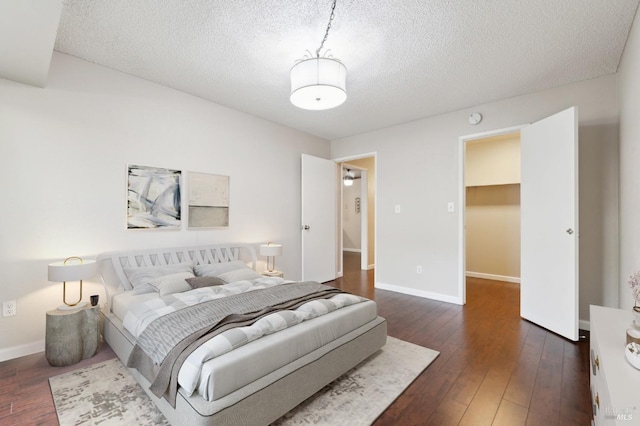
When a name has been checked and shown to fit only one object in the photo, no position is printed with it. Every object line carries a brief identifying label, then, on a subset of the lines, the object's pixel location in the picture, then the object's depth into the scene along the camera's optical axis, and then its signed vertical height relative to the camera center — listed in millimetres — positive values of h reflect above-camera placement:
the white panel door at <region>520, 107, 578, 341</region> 2770 -91
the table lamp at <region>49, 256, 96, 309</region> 2273 -477
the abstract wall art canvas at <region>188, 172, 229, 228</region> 3557 +176
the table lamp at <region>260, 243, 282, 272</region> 4004 -507
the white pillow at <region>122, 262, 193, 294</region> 2646 -591
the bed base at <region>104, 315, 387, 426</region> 1399 -1006
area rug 1711 -1235
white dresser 929 -616
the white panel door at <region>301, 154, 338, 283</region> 4875 -84
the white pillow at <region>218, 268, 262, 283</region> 2994 -670
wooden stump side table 2277 -1011
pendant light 2209 +1062
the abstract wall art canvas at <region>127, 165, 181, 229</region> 3053 +182
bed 1461 -806
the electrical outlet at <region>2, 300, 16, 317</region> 2387 -804
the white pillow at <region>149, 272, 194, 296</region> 2531 -644
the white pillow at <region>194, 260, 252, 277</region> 3104 -615
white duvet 1495 -720
